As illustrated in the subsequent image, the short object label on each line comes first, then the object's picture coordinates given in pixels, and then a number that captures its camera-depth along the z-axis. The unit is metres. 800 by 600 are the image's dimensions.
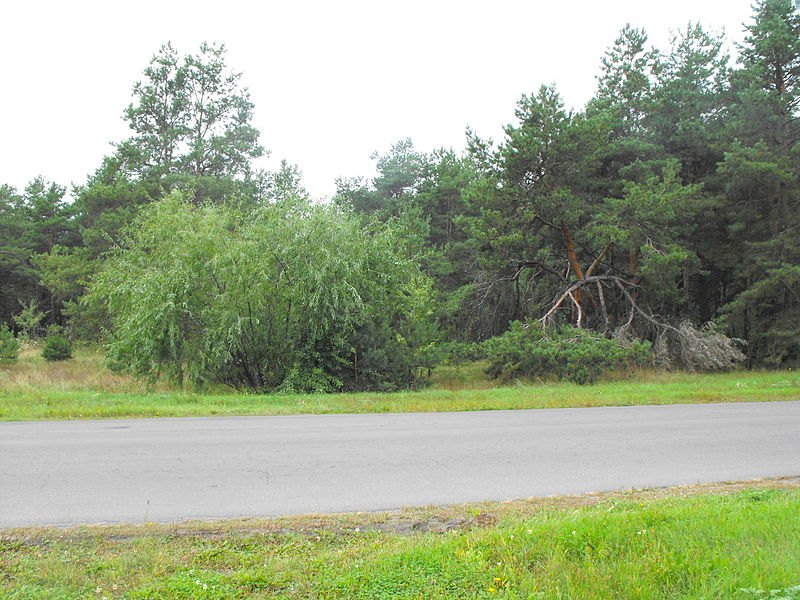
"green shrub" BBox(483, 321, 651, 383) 20.64
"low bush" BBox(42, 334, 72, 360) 33.03
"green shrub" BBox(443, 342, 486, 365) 23.09
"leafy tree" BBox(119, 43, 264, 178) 40.56
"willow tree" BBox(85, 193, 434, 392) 18.02
